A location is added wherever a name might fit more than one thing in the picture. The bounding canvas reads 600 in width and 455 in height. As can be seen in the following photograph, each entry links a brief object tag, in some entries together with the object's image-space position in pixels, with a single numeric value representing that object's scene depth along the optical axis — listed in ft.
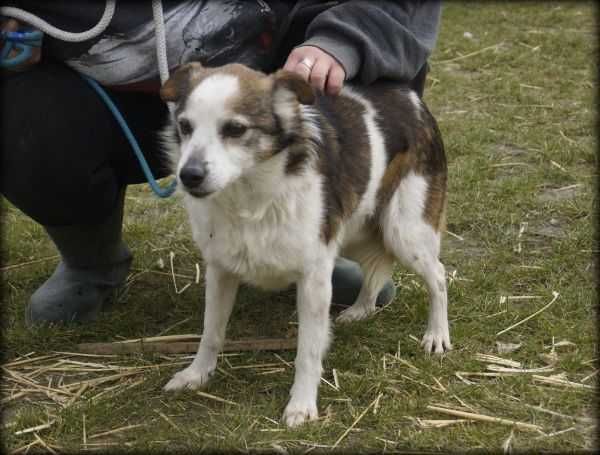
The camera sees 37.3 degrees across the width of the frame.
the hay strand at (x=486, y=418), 8.44
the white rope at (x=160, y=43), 9.39
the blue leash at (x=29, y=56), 9.51
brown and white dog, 8.11
